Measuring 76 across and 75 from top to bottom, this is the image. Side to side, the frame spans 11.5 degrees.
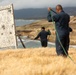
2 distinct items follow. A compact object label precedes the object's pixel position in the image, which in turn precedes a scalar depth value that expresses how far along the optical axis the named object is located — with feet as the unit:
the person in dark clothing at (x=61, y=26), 43.60
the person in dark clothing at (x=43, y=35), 76.64
